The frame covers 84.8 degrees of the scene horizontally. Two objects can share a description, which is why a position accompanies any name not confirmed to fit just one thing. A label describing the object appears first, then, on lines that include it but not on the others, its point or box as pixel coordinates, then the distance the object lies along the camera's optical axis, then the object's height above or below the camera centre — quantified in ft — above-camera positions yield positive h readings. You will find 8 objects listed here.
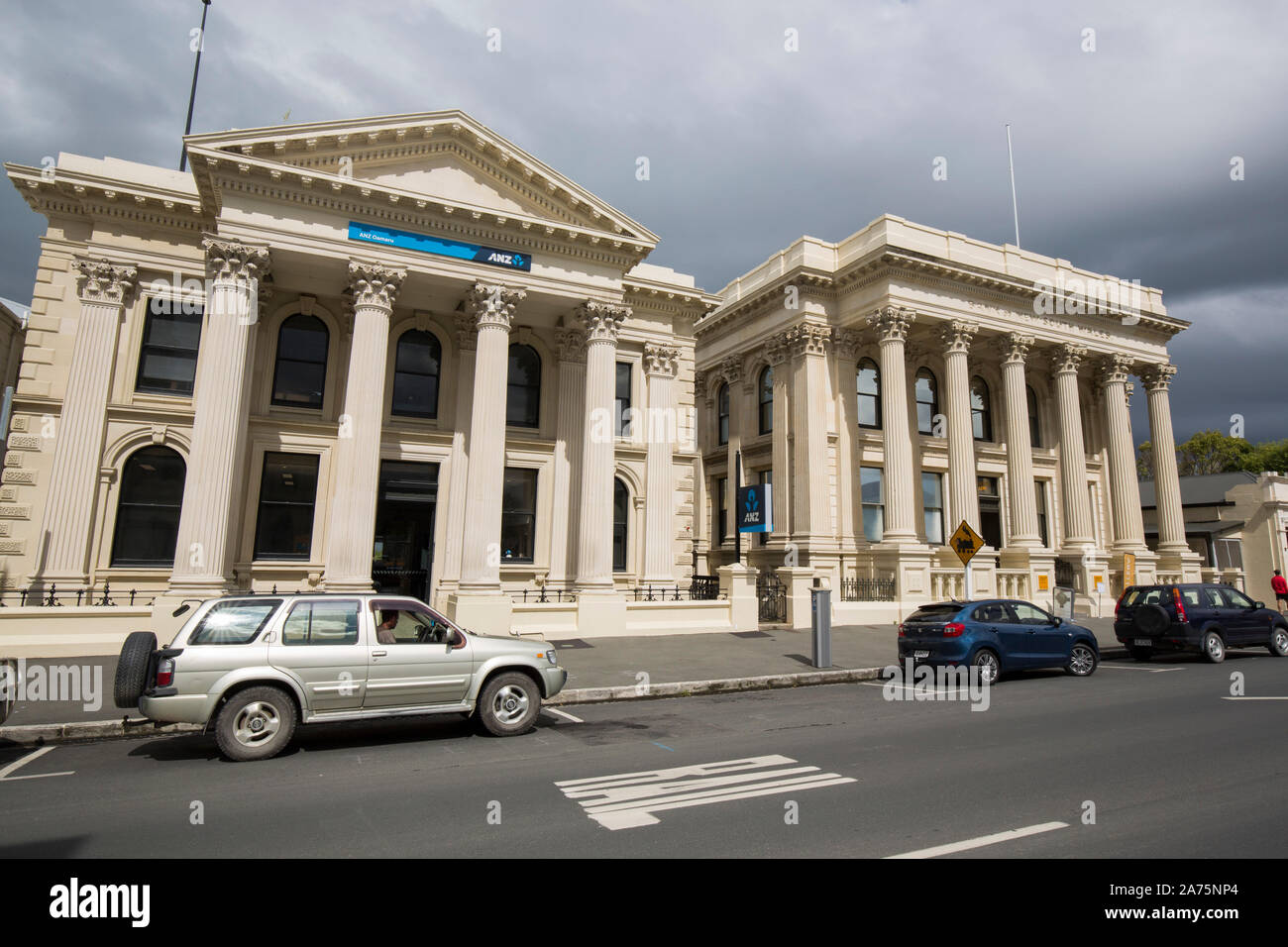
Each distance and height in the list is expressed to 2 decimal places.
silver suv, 23.88 -3.16
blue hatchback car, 41.22 -2.75
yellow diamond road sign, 50.14 +3.45
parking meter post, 45.34 -2.25
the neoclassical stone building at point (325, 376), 52.60 +17.13
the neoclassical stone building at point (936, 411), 80.07 +23.10
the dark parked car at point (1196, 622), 50.16 -1.80
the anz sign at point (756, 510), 70.28 +7.90
